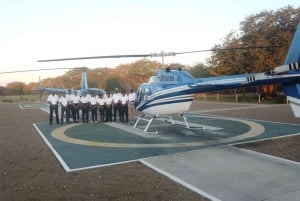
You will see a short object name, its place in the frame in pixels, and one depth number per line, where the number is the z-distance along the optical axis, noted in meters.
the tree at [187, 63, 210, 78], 60.92
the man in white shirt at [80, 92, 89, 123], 19.45
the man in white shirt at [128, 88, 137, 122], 19.06
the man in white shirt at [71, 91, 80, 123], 19.48
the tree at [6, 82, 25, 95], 102.41
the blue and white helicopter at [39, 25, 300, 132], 12.24
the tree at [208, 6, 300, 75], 36.47
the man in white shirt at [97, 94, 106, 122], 19.42
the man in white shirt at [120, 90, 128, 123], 19.06
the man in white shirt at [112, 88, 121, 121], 19.12
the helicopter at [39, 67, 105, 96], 25.08
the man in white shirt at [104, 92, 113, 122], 19.38
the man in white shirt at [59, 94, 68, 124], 19.33
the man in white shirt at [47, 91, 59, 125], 19.23
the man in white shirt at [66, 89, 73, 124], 19.45
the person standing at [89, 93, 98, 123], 19.47
